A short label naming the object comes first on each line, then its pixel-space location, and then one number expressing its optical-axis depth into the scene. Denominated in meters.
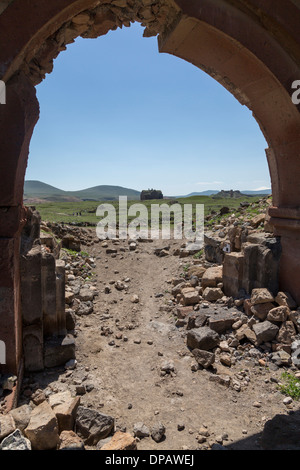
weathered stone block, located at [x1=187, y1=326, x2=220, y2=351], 3.44
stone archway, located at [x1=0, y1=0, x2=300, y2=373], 2.51
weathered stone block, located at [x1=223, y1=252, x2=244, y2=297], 4.33
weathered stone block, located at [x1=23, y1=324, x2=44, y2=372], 2.97
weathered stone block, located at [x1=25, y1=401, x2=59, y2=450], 2.00
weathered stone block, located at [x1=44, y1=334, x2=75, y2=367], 3.07
